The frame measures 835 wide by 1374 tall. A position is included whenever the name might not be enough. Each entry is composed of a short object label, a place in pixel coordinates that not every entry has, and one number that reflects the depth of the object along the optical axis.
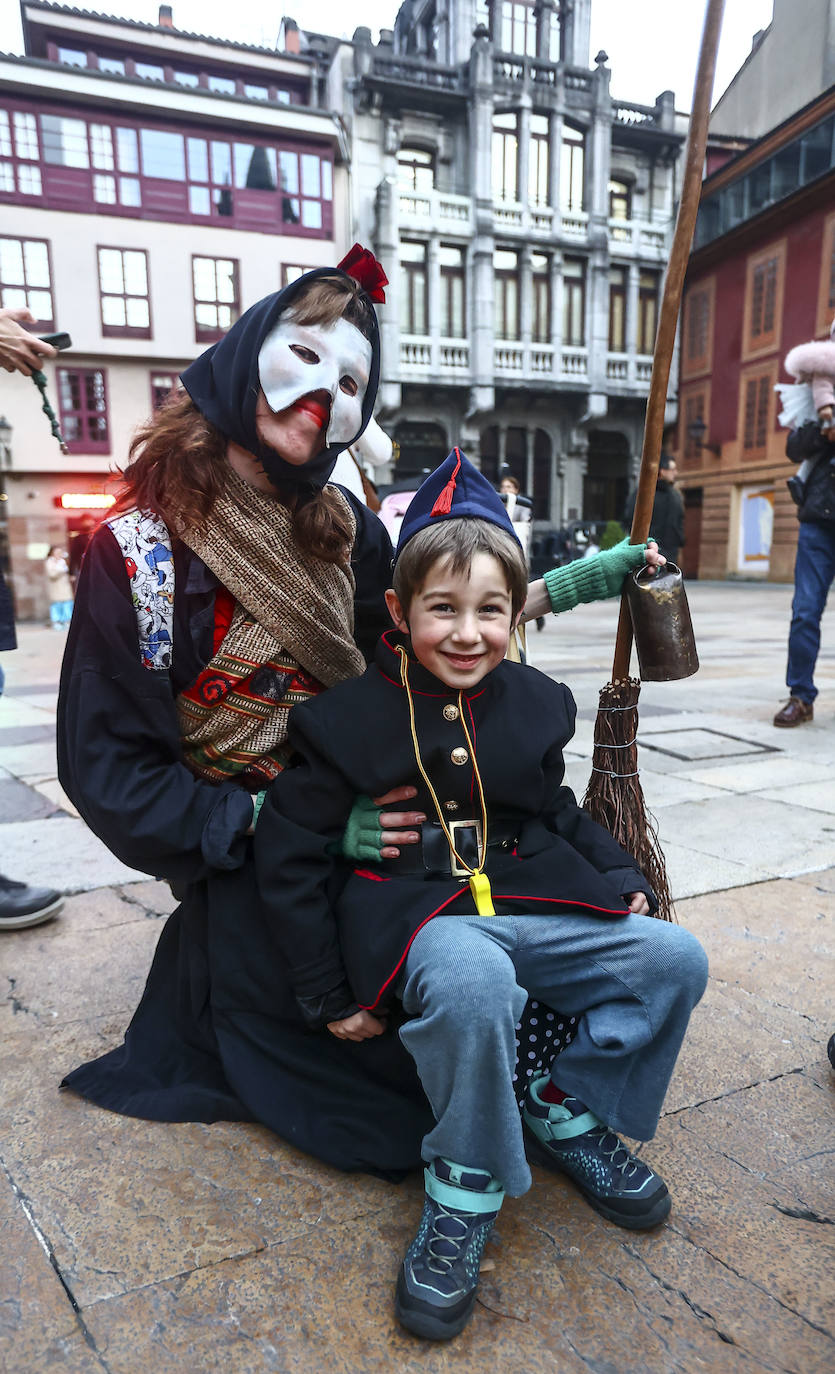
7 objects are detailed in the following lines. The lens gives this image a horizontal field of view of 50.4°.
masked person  1.59
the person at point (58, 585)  15.83
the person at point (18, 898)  2.36
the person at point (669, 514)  8.49
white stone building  22.28
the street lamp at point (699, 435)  22.97
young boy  1.36
